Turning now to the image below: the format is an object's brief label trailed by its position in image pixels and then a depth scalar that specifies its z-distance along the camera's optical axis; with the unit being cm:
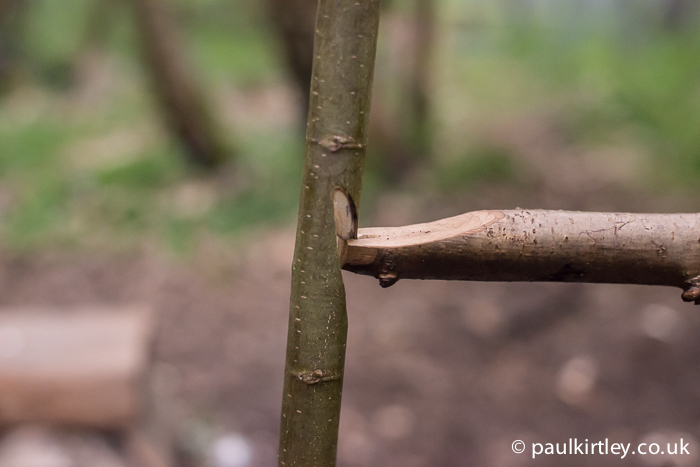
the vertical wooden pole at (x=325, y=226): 92
